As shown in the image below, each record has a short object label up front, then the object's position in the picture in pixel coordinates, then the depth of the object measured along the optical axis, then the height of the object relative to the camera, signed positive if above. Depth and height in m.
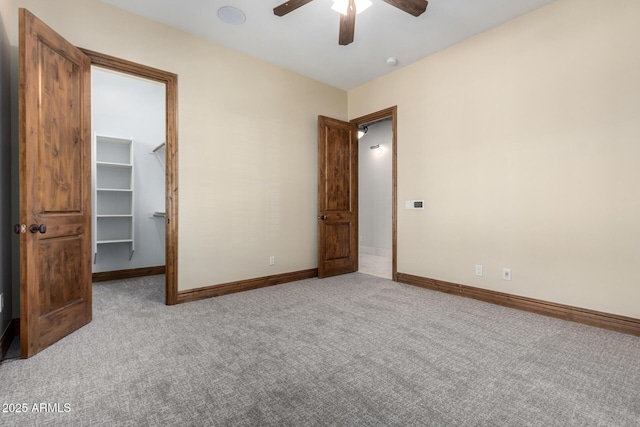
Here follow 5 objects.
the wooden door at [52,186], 1.99 +0.21
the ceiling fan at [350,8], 2.33 +1.64
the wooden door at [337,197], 4.39 +0.26
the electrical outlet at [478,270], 3.30 -0.63
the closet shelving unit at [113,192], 4.16 +0.33
